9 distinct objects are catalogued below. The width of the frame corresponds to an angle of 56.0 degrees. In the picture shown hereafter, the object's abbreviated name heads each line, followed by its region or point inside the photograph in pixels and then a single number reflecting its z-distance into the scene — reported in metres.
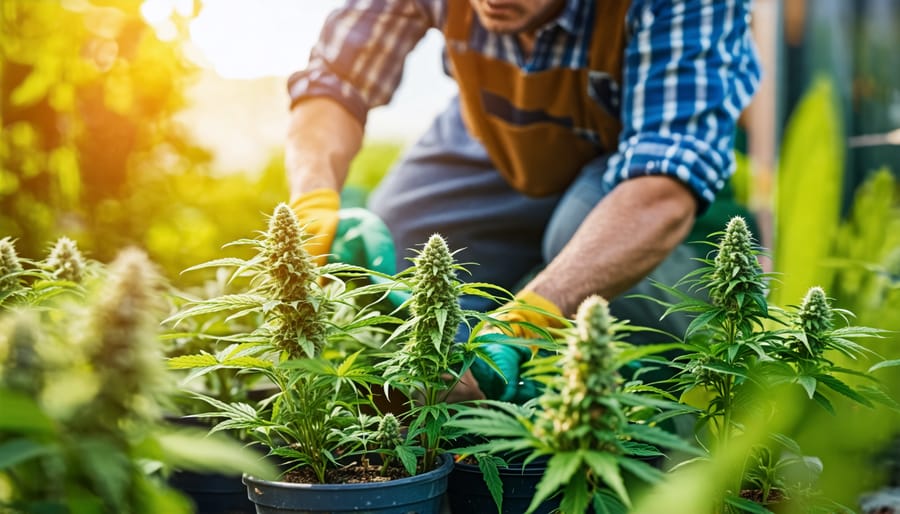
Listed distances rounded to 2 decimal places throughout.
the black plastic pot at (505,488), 1.23
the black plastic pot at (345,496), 1.05
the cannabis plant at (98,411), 0.69
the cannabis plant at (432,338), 1.07
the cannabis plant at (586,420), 0.82
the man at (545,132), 1.84
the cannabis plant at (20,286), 1.15
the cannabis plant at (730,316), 1.08
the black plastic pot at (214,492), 1.50
